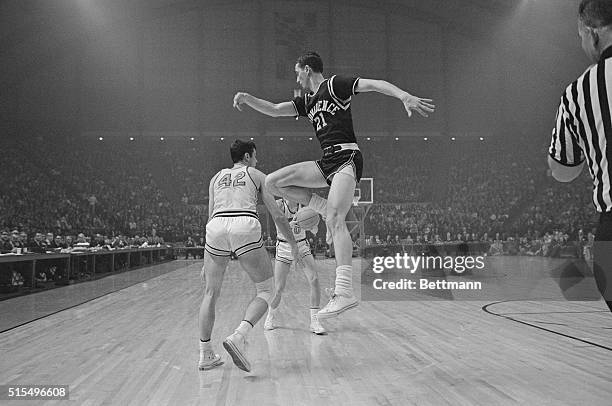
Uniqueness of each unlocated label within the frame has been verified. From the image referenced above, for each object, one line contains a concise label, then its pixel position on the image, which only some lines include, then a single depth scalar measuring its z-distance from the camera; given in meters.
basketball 4.83
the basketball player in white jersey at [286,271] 5.77
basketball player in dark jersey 3.86
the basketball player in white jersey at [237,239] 3.72
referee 1.79
